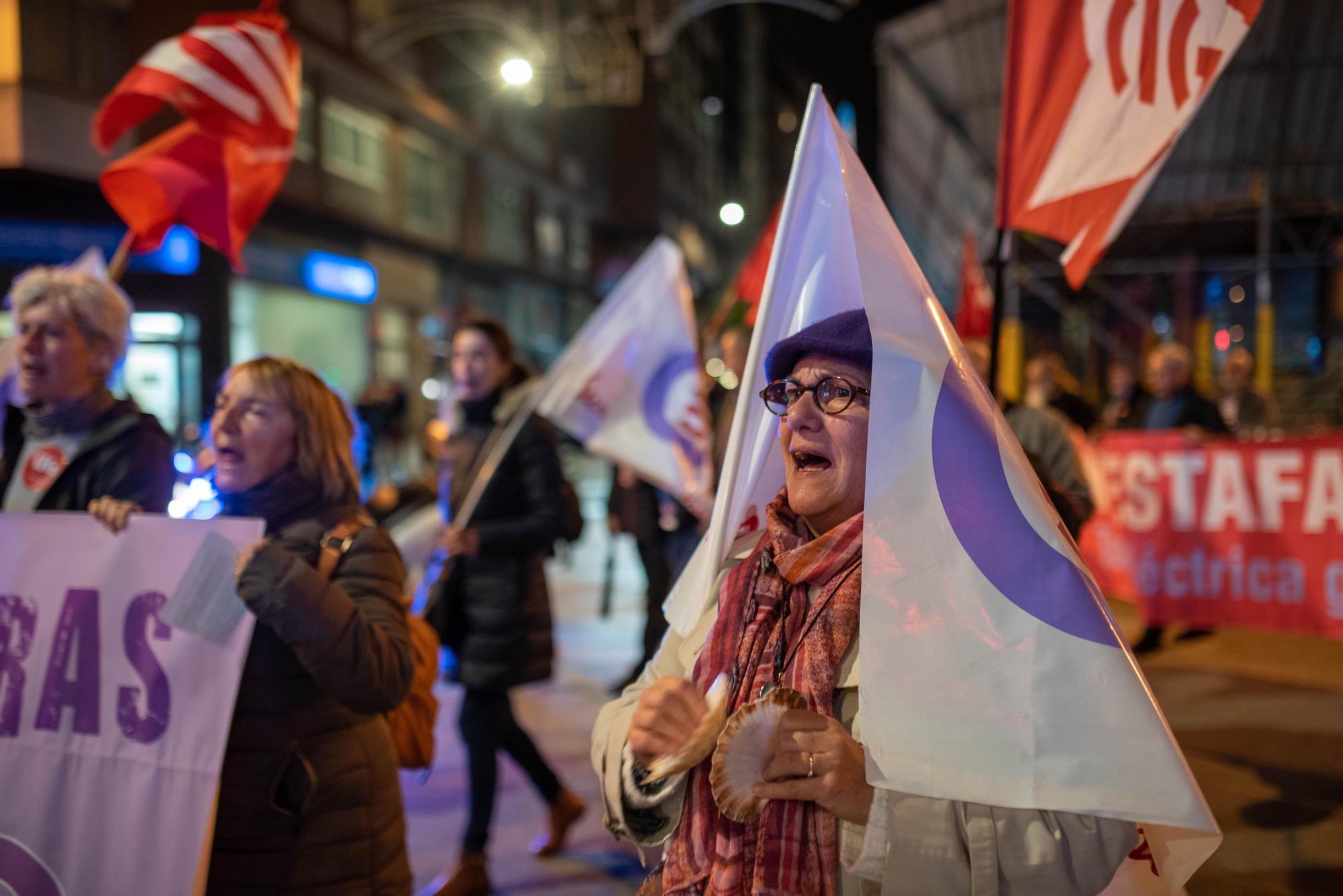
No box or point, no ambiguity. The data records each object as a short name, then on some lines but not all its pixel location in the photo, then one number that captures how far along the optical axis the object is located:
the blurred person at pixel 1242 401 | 8.23
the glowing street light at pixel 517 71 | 10.96
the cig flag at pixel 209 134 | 3.60
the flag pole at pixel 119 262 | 3.17
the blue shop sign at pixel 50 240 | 14.02
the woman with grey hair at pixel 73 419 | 2.66
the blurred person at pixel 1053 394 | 7.07
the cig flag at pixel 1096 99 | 2.65
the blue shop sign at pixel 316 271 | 17.41
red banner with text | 5.32
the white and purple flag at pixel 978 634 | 1.26
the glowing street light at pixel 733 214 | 8.68
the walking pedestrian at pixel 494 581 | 3.68
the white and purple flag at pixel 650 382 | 4.40
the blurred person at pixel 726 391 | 5.38
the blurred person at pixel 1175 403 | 6.69
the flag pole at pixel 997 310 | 2.73
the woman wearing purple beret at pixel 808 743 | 1.34
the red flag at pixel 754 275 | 6.35
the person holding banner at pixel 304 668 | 2.10
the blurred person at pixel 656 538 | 5.91
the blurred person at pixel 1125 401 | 7.54
